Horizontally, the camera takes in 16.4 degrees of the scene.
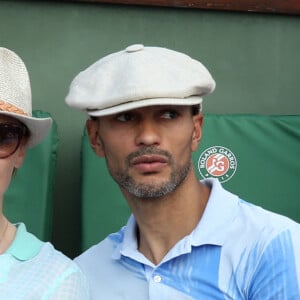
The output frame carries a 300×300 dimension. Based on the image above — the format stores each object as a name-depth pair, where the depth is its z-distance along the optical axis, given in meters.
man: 1.40
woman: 1.30
